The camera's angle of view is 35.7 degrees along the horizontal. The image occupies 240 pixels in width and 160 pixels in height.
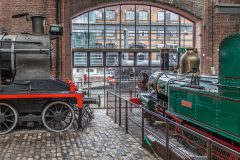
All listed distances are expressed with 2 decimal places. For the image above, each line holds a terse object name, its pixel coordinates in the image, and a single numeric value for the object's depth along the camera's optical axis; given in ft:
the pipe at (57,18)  41.60
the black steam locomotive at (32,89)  28.60
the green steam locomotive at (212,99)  19.02
